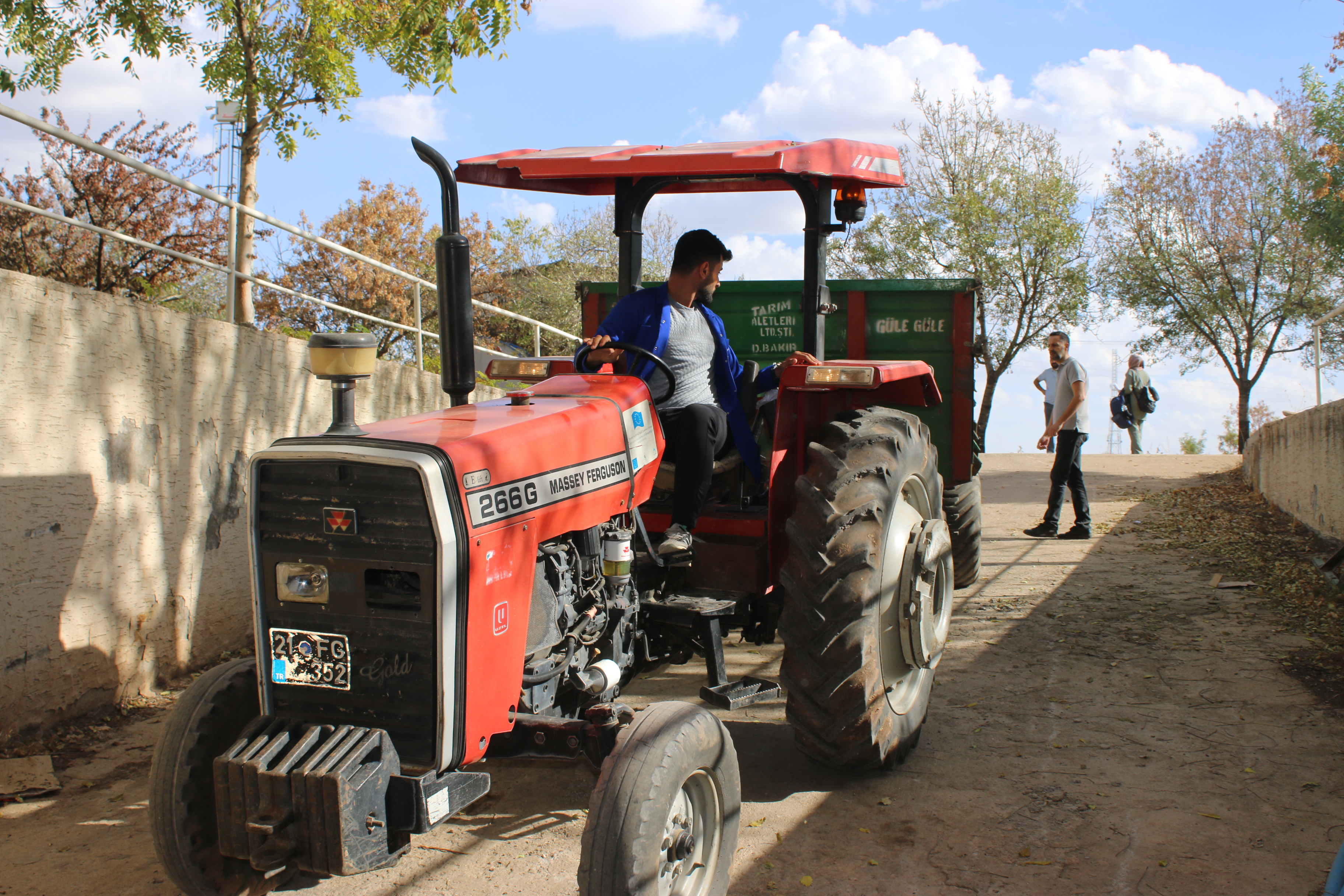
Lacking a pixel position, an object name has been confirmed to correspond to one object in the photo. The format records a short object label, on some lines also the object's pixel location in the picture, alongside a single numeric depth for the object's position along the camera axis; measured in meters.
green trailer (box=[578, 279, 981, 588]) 6.20
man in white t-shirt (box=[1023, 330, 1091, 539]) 8.18
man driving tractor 3.69
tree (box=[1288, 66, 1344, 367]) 16.06
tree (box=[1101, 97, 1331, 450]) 20.28
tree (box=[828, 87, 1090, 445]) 22.09
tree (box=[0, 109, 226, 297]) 10.48
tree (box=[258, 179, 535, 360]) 23.62
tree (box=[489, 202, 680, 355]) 29.17
